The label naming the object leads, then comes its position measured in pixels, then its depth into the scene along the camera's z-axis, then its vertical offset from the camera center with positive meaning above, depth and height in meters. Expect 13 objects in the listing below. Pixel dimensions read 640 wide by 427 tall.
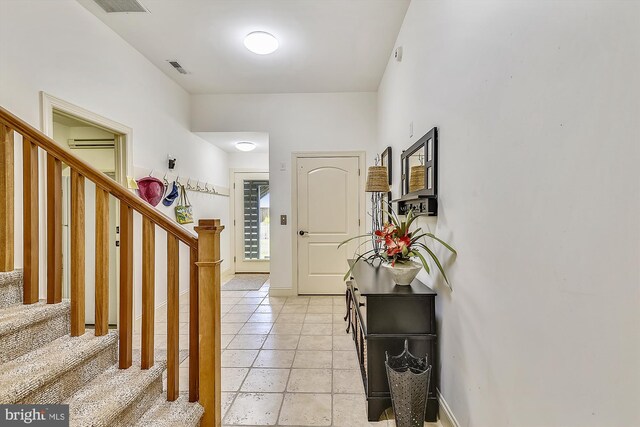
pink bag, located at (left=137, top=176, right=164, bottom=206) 3.12 +0.23
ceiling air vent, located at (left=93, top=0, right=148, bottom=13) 2.34 +1.57
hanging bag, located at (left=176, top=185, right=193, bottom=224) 3.80 +0.01
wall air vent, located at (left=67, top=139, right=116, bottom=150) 3.12 +0.68
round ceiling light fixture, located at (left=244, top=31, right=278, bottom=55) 2.74 +1.51
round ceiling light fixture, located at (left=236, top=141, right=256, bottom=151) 4.86 +1.04
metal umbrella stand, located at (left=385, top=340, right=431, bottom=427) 1.55 -0.93
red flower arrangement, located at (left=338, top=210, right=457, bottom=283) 1.73 -0.18
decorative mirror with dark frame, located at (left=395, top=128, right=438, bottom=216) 1.83 +0.23
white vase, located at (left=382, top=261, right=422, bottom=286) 1.77 -0.35
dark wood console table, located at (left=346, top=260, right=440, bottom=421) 1.73 -0.68
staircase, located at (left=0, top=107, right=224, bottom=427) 1.46 -0.43
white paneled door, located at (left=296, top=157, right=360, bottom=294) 4.23 -0.11
